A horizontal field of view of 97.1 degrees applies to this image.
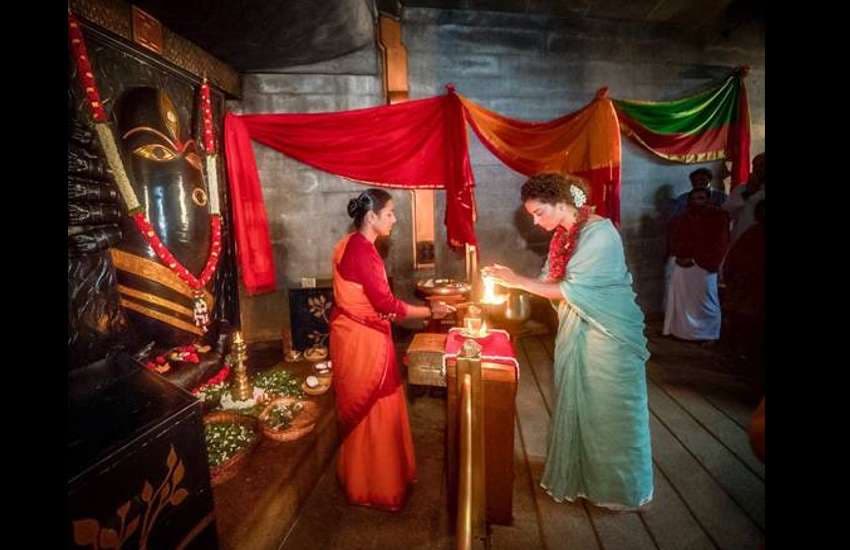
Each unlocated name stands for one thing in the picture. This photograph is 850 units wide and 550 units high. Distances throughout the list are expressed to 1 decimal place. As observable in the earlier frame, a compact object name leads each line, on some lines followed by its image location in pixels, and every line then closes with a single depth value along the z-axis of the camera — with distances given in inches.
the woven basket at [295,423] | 129.4
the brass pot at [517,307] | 117.9
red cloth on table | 95.7
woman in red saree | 110.7
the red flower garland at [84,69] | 107.3
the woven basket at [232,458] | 111.7
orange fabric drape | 187.2
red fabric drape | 179.8
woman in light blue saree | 101.4
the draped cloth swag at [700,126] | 206.8
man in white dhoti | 225.1
